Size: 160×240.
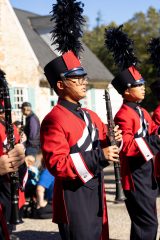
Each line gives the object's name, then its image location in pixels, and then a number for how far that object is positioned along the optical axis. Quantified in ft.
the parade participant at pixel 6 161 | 19.95
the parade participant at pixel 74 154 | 21.85
